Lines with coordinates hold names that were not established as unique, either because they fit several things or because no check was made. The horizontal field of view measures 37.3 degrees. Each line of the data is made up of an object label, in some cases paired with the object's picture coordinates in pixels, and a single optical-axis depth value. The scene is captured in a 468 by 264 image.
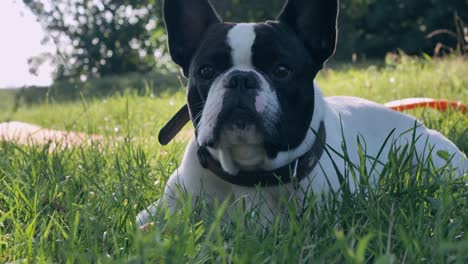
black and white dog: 2.13
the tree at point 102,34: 20.52
